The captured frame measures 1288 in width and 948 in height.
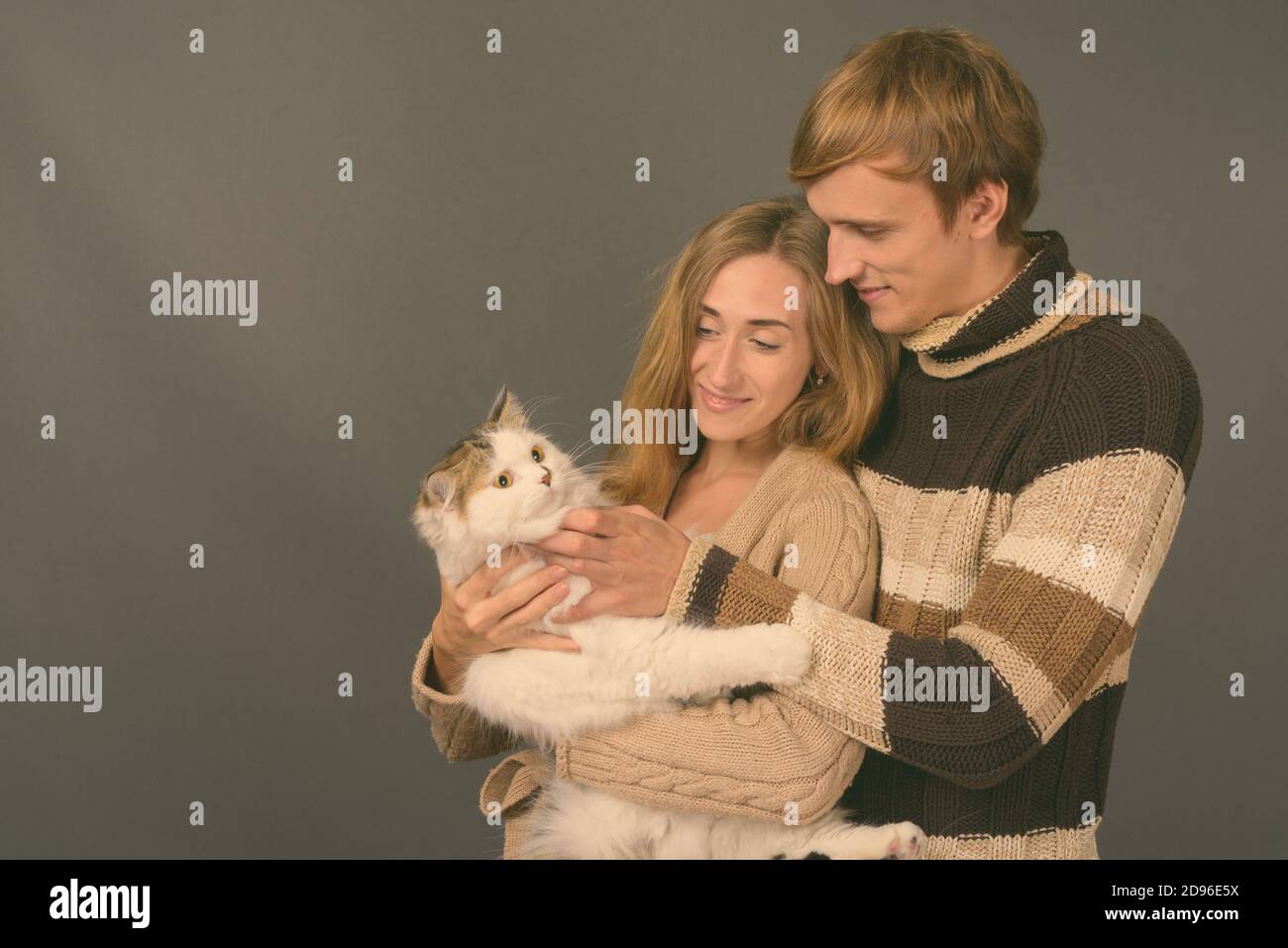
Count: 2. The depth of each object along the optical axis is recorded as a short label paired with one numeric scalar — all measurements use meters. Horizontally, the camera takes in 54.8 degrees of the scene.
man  1.96
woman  2.28
